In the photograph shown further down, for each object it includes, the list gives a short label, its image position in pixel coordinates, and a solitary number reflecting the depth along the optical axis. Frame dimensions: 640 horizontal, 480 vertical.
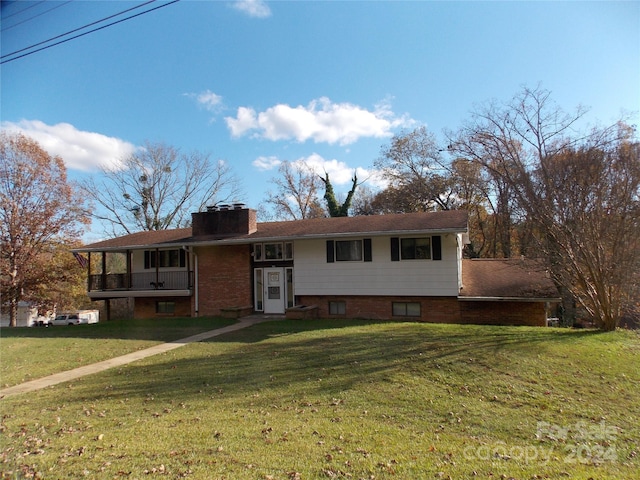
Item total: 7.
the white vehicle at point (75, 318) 41.03
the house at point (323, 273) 16.06
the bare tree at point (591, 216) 11.94
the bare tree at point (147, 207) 38.69
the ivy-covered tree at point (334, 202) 36.16
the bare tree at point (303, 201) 44.34
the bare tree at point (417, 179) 34.44
